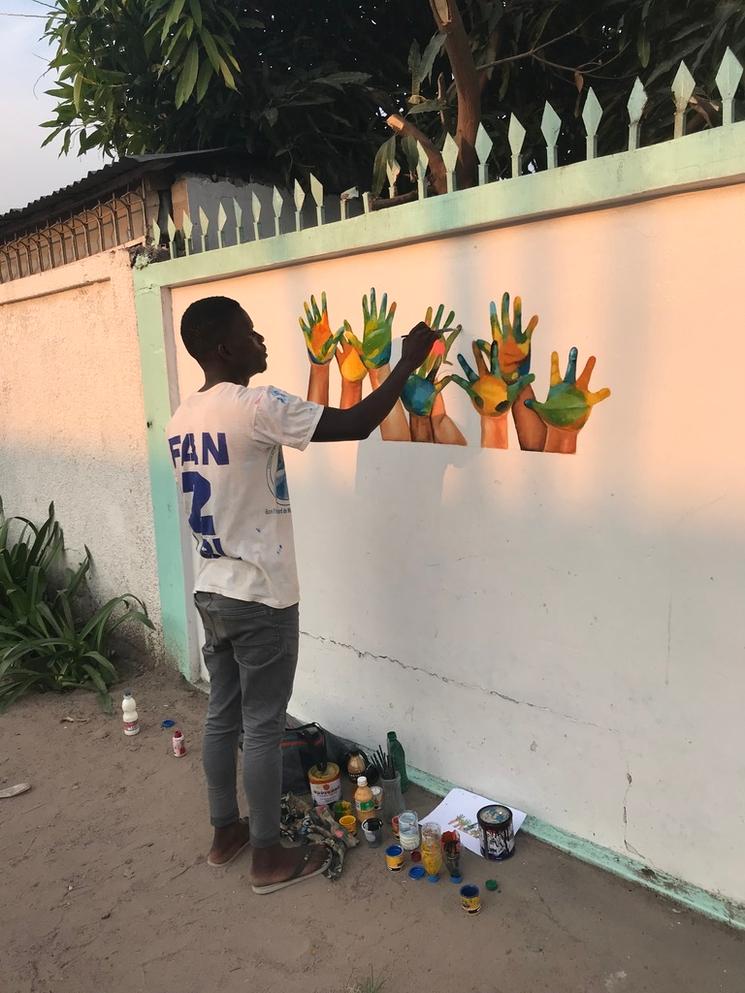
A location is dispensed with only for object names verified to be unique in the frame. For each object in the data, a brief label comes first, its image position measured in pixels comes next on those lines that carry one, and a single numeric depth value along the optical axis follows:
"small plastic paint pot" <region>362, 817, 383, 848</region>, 2.51
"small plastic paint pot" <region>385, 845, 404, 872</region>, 2.38
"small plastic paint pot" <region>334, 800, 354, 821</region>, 2.66
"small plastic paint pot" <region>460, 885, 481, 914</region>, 2.17
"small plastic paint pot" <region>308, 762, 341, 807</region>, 2.71
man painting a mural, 2.09
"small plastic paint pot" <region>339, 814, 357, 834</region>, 2.57
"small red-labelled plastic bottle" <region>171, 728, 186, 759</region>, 3.20
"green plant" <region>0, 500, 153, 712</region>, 3.92
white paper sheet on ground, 2.46
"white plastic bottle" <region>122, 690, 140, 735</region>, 3.40
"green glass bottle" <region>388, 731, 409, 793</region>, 2.75
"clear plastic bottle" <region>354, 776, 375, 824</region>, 2.60
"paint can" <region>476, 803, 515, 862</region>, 2.36
